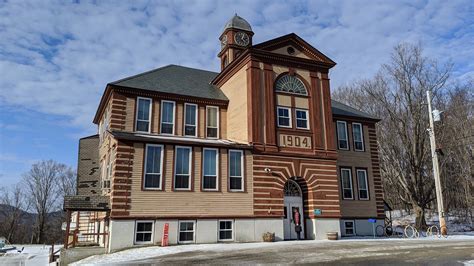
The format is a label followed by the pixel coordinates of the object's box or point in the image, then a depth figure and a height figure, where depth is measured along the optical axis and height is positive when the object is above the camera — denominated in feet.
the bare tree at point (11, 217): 217.60 -1.23
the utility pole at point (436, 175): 79.62 +7.60
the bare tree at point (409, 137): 104.22 +21.32
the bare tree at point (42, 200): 211.61 +8.41
